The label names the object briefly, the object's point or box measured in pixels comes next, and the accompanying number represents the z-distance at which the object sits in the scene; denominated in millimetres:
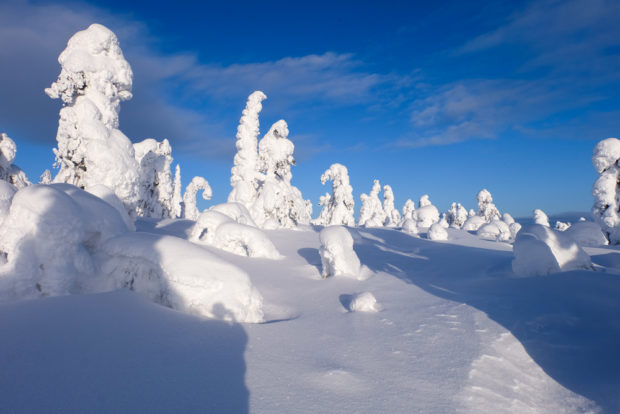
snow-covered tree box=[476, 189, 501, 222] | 43000
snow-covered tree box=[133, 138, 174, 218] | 24703
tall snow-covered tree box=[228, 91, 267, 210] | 25797
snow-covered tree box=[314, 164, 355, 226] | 35469
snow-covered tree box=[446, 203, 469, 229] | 50469
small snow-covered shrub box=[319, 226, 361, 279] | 10500
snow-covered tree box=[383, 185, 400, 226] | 60375
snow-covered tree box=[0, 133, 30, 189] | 21031
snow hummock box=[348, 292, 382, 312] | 7112
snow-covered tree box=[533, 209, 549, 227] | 41288
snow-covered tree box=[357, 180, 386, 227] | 55906
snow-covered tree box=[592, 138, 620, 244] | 17531
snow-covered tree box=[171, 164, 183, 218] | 44656
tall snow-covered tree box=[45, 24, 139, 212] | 12414
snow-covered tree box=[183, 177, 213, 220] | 43406
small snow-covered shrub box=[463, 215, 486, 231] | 36469
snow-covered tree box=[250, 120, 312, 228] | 23578
